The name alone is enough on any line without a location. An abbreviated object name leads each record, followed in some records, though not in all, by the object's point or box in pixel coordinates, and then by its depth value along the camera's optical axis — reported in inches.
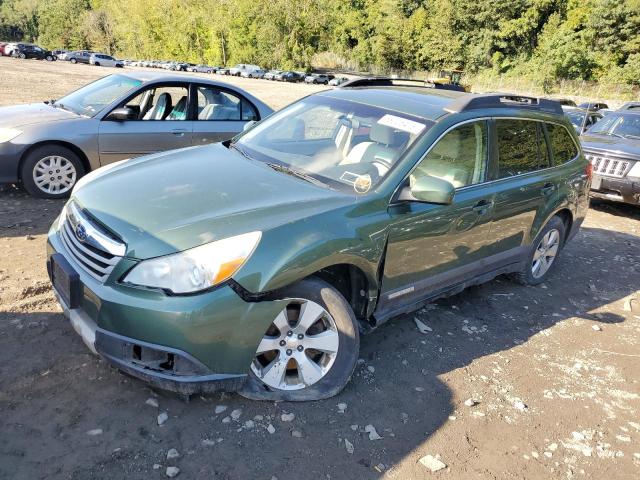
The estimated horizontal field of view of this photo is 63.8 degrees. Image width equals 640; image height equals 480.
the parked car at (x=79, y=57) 2197.3
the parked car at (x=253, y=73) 2311.8
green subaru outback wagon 99.8
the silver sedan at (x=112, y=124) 225.6
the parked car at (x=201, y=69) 2332.7
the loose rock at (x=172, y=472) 94.3
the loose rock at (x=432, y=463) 104.9
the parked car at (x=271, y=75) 2250.7
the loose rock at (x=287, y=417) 111.3
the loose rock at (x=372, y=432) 110.6
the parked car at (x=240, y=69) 2359.4
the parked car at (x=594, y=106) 515.9
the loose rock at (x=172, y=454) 98.3
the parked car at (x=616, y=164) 309.1
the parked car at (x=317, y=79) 2261.3
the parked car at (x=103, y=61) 2154.3
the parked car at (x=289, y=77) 2249.0
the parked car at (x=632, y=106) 424.0
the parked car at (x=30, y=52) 1996.8
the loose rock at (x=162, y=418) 106.0
